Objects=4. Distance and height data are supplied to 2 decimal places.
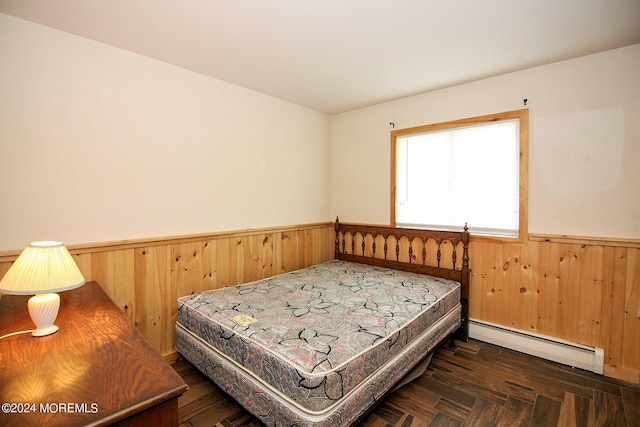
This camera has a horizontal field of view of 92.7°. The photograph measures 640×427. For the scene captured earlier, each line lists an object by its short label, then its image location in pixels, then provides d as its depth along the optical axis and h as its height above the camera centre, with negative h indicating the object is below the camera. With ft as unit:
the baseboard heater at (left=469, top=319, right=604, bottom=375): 7.99 -4.07
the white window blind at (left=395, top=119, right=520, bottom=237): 9.25 +0.83
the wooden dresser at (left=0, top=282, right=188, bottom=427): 2.88 -1.89
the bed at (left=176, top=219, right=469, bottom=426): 5.10 -2.61
